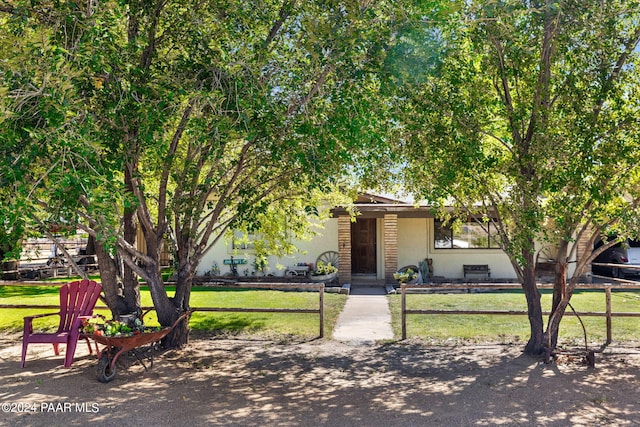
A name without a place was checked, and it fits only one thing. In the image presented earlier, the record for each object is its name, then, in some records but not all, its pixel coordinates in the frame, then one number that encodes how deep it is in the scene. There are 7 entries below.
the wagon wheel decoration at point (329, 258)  17.61
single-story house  17.67
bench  17.58
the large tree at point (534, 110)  6.38
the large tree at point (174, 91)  5.00
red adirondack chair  6.96
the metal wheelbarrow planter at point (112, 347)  6.44
